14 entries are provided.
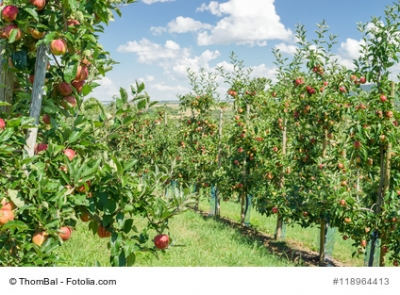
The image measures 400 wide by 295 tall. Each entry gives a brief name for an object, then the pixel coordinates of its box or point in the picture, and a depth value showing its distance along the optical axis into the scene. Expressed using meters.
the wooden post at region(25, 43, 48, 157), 1.79
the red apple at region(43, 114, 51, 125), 1.99
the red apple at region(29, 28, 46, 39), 1.81
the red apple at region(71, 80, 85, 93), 1.95
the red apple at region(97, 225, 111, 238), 1.88
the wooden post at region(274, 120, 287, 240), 7.75
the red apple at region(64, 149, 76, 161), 1.81
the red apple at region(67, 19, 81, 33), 1.75
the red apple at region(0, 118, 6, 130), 1.76
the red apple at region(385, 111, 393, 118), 4.59
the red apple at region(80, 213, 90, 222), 1.92
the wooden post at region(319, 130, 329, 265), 6.47
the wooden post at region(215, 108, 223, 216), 10.24
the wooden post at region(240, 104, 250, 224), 9.09
